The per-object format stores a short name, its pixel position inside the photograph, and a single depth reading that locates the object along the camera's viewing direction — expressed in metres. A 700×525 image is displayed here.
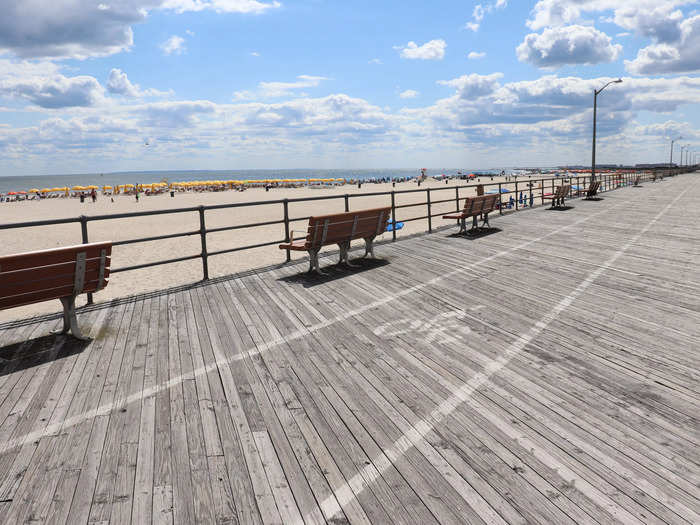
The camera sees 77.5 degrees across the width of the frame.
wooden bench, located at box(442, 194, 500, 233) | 10.46
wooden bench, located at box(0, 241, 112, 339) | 4.06
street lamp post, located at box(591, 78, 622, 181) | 25.41
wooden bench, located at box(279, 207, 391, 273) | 6.79
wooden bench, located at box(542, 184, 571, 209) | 16.50
